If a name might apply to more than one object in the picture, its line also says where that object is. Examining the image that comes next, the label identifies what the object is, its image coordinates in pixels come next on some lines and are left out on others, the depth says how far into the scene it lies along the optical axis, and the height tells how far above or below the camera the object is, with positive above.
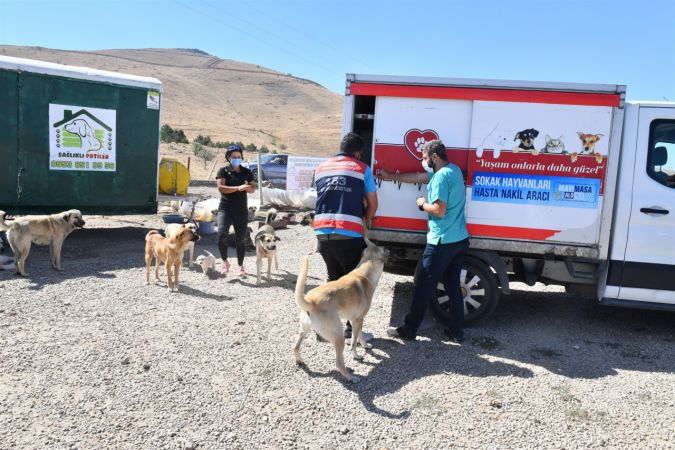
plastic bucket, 10.62 -1.32
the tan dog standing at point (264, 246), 7.09 -1.10
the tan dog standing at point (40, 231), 7.02 -1.10
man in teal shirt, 4.64 -0.57
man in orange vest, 4.64 -0.27
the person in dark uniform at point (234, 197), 7.10 -0.41
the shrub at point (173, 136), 33.72 +2.02
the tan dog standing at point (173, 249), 6.61 -1.14
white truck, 4.97 +0.14
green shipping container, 8.41 +0.36
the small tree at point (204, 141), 37.12 +1.95
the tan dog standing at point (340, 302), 3.99 -1.07
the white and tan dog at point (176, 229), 6.69 -0.90
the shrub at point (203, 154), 28.59 +0.75
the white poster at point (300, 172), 14.30 +0.02
